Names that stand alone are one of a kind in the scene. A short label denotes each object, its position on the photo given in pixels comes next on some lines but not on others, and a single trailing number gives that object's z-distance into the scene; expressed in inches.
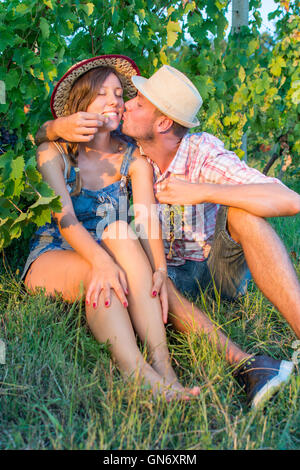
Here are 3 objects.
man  88.0
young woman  84.5
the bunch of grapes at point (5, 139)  105.9
